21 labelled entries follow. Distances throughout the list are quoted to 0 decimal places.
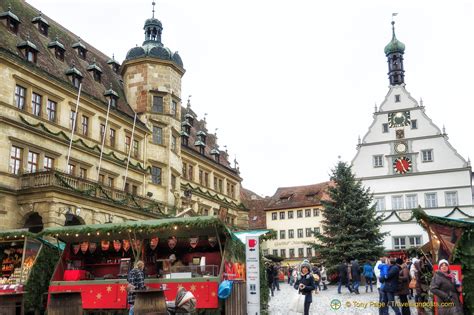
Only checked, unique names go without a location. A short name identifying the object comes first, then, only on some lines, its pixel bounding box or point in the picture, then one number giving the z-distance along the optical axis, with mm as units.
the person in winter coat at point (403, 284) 15477
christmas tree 33719
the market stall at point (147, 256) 16125
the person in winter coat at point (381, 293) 15094
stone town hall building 27578
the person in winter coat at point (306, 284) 14164
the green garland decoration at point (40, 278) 17719
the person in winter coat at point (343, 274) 26500
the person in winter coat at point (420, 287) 15869
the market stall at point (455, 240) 14609
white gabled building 45594
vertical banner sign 15312
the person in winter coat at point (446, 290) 10383
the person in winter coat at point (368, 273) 26531
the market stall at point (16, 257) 17992
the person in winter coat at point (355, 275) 25719
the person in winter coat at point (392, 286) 15047
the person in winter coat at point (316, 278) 14941
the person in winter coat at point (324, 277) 30952
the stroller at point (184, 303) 12289
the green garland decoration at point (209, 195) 46281
